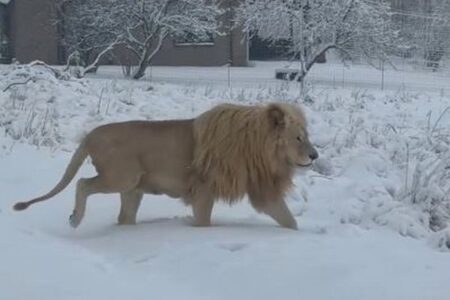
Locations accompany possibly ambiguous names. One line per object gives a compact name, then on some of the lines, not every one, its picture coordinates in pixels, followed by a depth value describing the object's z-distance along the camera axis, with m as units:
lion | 7.07
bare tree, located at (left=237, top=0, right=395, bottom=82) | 24.36
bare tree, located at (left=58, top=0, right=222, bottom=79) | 25.59
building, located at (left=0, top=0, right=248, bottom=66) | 33.53
